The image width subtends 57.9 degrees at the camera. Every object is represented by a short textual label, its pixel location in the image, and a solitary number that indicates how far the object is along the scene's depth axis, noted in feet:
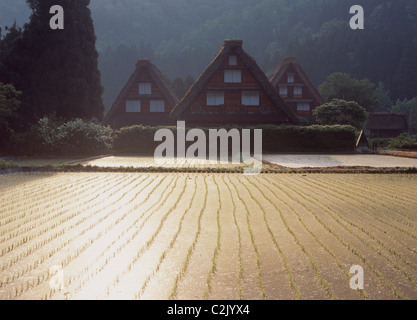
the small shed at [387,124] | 184.16
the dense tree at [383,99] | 254.88
